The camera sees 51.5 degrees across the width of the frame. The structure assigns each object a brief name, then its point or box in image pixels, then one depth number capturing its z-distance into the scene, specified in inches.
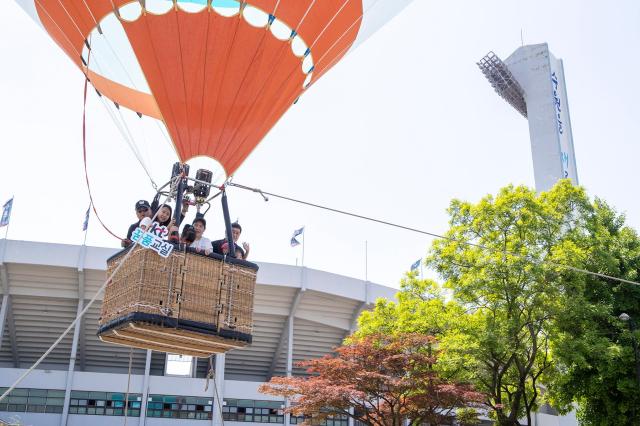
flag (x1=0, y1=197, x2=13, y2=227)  1055.0
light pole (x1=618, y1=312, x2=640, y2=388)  622.4
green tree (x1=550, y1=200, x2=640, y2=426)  644.1
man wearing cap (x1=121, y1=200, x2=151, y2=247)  282.2
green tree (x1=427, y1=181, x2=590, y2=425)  641.6
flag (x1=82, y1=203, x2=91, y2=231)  1065.5
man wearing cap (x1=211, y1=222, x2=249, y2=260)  292.8
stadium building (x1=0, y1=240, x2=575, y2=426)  1050.1
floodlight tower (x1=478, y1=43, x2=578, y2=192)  1628.9
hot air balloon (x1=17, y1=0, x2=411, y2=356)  274.8
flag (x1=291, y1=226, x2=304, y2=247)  1176.8
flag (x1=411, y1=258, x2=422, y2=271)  1195.9
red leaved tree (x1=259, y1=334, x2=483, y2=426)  597.9
